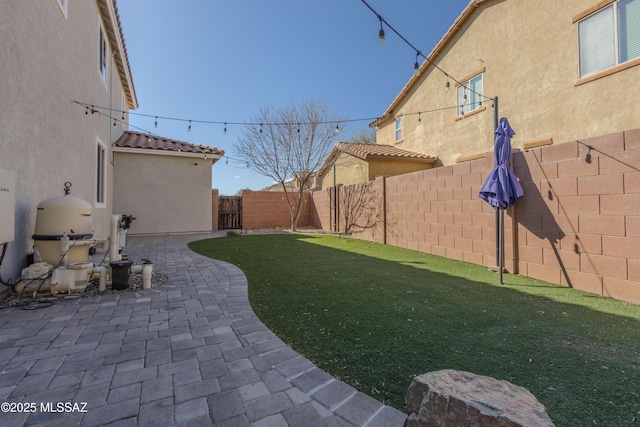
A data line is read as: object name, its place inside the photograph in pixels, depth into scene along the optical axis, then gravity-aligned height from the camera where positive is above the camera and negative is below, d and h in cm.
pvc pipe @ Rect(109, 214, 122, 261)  464 -41
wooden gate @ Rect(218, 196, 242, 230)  1525 +15
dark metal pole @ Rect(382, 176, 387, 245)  949 +19
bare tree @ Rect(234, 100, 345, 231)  1455 +390
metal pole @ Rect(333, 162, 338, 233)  1352 +32
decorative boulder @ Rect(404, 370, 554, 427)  118 -84
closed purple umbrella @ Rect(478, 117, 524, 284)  480 +61
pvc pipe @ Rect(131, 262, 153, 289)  438 -91
